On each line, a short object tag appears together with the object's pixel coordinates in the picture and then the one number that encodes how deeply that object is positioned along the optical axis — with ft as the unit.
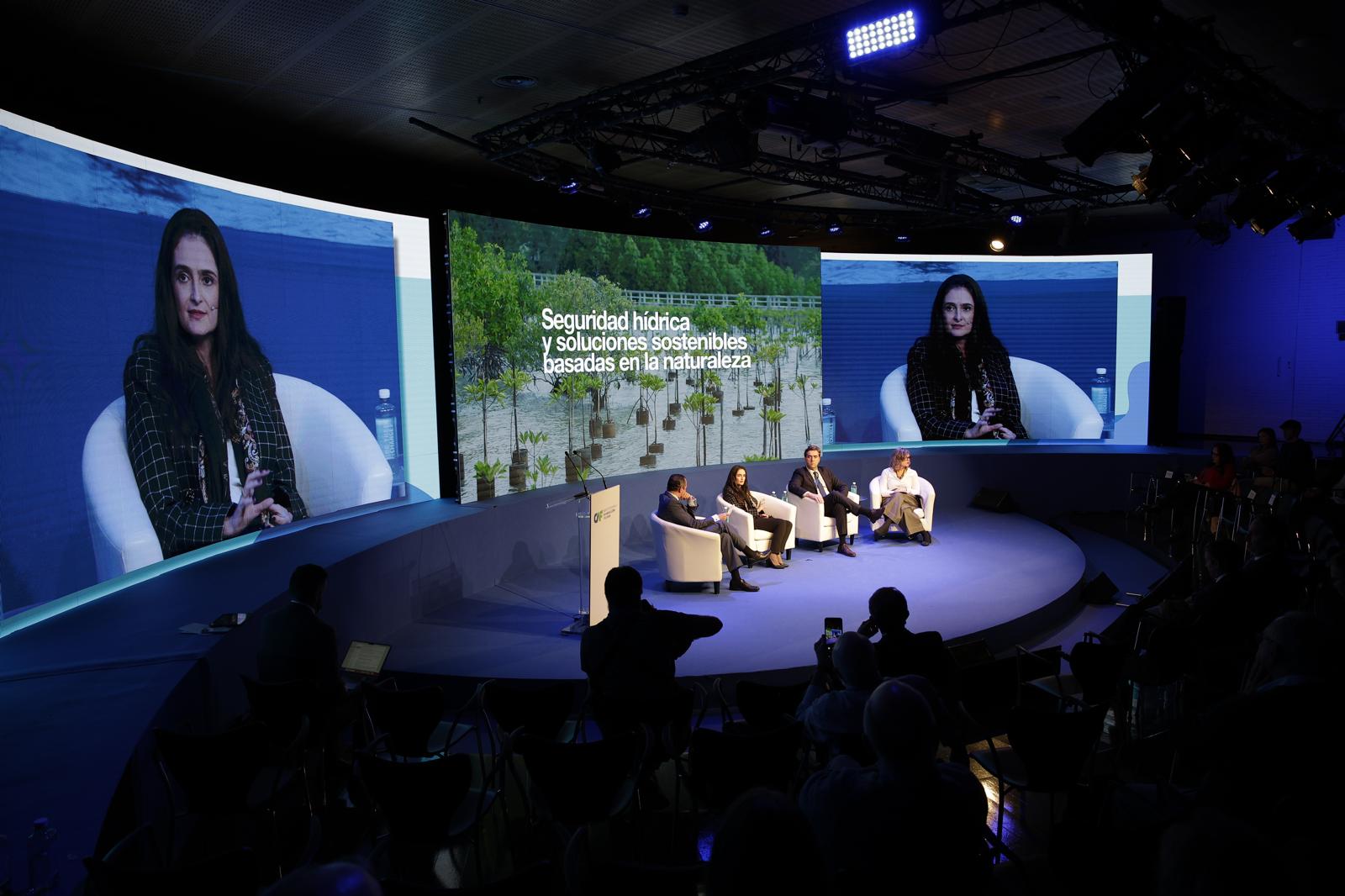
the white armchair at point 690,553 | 24.54
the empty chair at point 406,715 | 11.64
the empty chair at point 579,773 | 9.50
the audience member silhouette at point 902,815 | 6.81
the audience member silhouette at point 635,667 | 11.98
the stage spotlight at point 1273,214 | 25.13
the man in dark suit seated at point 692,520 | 24.94
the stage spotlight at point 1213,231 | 32.94
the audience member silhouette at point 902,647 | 12.04
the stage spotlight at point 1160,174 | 19.52
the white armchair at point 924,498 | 31.30
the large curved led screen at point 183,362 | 15.30
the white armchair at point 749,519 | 26.76
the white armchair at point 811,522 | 29.81
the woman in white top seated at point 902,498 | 31.07
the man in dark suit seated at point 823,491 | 29.89
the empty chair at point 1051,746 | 10.57
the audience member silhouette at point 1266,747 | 8.47
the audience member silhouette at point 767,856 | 5.00
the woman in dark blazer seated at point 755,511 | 27.48
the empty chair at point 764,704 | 12.21
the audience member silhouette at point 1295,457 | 31.07
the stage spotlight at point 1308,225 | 26.68
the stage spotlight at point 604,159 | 24.11
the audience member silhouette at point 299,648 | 12.66
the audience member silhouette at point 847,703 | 9.68
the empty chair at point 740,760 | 10.00
